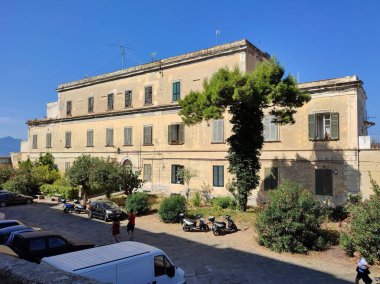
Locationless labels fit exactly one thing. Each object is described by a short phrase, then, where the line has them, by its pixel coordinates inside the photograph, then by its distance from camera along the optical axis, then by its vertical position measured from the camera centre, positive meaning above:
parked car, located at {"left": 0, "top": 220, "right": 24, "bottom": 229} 16.33 -3.58
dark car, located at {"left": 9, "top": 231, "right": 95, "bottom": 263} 11.91 -3.47
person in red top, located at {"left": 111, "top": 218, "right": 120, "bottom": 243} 16.20 -3.72
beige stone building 22.12 +1.91
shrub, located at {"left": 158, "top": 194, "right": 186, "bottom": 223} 20.67 -3.56
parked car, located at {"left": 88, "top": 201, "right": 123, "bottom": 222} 21.97 -3.98
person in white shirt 10.87 -3.93
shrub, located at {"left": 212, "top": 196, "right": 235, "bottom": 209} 23.25 -3.57
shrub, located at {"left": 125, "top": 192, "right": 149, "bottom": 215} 23.20 -3.61
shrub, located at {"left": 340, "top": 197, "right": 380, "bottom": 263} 13.20 -3.25
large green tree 18.97 +2.91
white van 7.71 -2.69
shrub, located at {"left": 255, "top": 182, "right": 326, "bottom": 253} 14.89 -3.20
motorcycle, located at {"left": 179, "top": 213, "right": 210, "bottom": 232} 18.50 -4.14
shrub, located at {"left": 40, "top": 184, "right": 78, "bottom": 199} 31.50 -3.81
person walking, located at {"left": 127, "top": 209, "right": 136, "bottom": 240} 17.12 -3.68
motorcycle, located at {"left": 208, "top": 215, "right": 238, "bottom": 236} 17.64 -4.05
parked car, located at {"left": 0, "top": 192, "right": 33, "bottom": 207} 29.34 -4.26
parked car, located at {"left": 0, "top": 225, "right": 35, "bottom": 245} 13.70 -3.56
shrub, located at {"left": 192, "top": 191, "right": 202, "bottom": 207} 25.11 -3.70
